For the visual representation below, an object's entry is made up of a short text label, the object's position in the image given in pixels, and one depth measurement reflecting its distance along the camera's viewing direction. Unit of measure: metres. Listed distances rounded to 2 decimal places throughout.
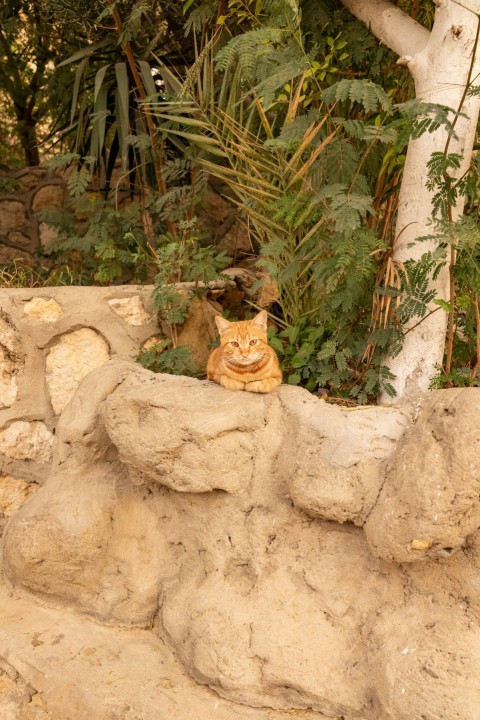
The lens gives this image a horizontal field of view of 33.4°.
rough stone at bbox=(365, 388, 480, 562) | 2.96
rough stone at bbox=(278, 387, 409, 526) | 3.26
